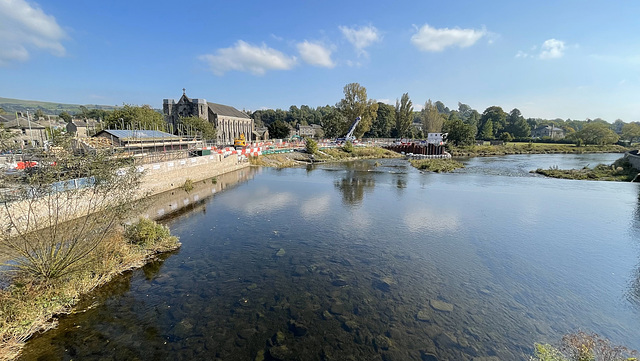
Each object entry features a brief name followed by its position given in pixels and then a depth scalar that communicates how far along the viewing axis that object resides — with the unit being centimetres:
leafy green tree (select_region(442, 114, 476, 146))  8606
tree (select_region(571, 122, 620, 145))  9538
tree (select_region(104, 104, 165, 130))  4934
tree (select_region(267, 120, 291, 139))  8631
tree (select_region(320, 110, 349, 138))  8375
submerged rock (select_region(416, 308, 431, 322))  928
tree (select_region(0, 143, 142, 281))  873
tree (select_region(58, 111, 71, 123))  11931
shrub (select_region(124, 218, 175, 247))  1333
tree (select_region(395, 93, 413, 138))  9844
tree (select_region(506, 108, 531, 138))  11625
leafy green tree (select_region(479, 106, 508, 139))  11631
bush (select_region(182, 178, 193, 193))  2750
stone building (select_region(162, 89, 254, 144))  7194
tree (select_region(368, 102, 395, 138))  10200
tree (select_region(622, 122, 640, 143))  9959
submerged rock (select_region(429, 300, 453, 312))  980
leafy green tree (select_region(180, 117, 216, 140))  5759
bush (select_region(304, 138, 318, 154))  5806
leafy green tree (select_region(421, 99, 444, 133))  9938
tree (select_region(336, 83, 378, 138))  8594
